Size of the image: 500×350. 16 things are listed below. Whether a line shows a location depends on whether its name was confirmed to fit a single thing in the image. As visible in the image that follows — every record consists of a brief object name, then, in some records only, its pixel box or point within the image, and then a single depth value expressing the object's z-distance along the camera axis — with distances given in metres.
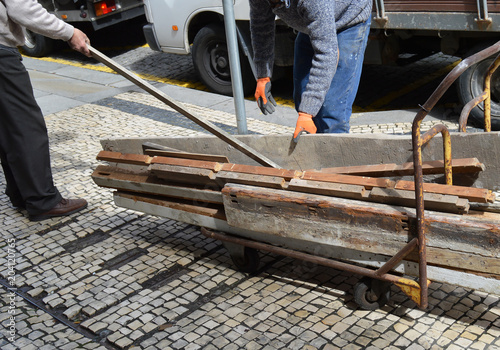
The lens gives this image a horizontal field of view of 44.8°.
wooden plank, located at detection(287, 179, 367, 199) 3.06
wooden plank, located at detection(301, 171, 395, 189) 3.04
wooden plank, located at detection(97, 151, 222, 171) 3.61
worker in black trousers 4.31
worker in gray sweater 3.55
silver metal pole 5.18
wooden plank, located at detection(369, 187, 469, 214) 2.78
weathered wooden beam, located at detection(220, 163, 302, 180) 3.32
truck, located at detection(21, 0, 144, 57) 9.91
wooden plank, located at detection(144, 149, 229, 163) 3.65
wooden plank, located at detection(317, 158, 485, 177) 3.02
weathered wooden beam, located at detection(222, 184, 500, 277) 2.72
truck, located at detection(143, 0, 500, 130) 5.54
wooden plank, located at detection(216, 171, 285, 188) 3.30
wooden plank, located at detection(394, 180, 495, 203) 2.78
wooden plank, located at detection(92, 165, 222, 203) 3.68
